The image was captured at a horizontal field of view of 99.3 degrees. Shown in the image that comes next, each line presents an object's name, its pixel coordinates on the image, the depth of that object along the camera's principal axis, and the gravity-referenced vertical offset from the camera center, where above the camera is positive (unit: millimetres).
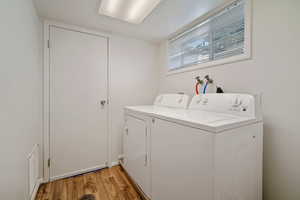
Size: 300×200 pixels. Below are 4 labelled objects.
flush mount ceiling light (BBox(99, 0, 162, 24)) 1363 +1031
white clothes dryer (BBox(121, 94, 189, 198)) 1380 -525
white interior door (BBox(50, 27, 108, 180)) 1760 -62
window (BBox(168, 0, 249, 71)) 1347 +760
